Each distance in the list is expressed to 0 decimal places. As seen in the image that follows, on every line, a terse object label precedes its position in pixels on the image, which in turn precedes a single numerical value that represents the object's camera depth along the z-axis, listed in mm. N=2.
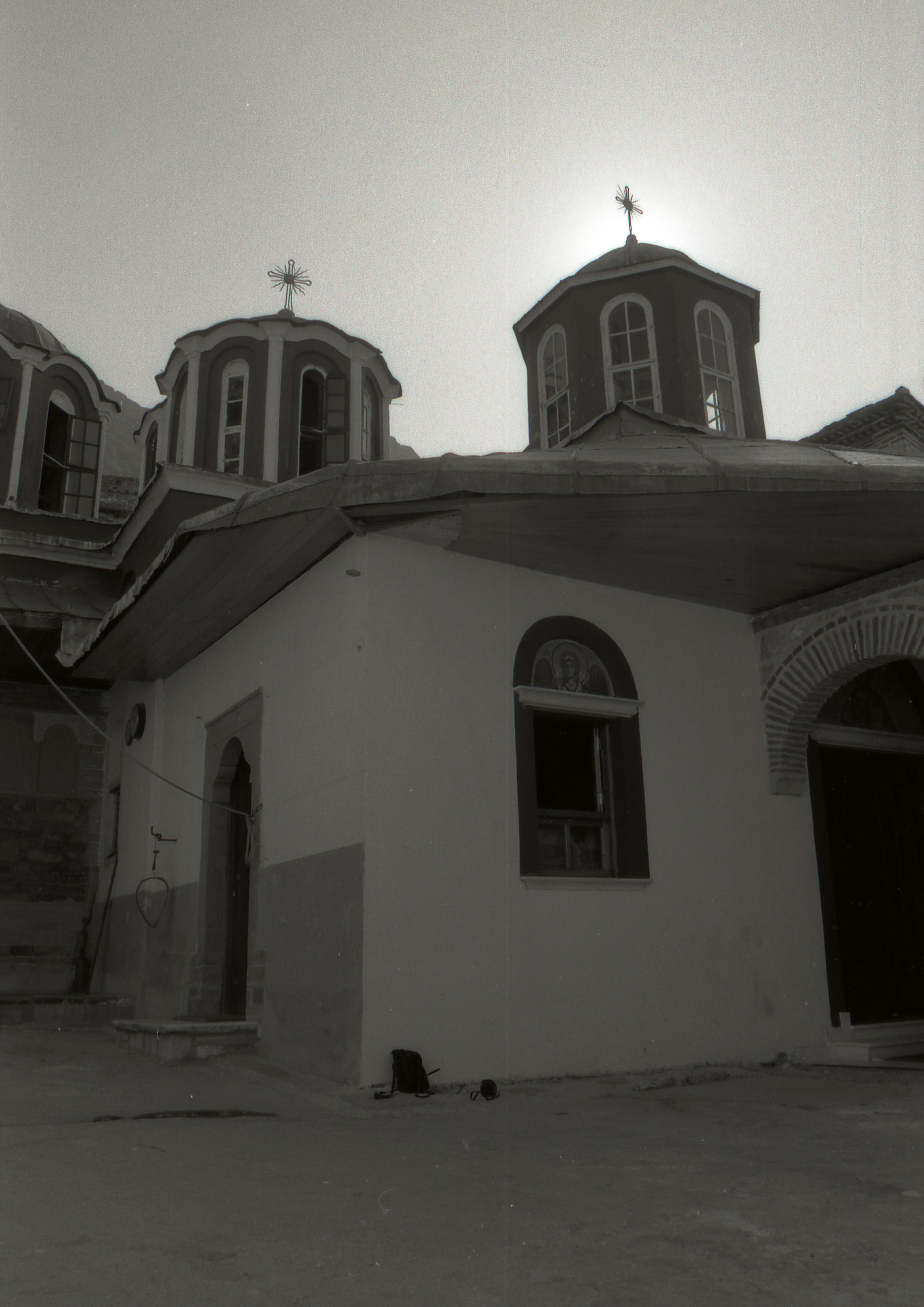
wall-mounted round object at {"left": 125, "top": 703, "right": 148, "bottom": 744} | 10547
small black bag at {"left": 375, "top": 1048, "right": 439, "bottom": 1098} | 5480
